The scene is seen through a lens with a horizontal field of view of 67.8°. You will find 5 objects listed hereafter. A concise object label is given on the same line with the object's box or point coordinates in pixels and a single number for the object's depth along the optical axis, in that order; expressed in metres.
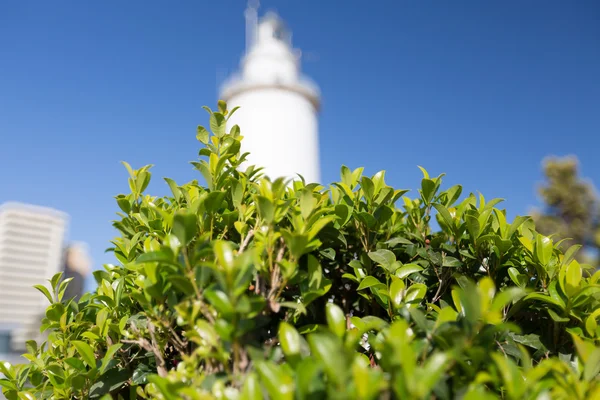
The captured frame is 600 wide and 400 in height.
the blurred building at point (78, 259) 68.50
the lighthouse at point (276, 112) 18.70
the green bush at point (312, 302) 0.84
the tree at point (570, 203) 16.59
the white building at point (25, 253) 72.31
